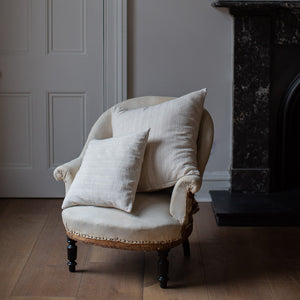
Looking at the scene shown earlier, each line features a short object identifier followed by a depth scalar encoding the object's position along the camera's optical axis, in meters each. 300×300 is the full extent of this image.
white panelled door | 3.75
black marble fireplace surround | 3.59
